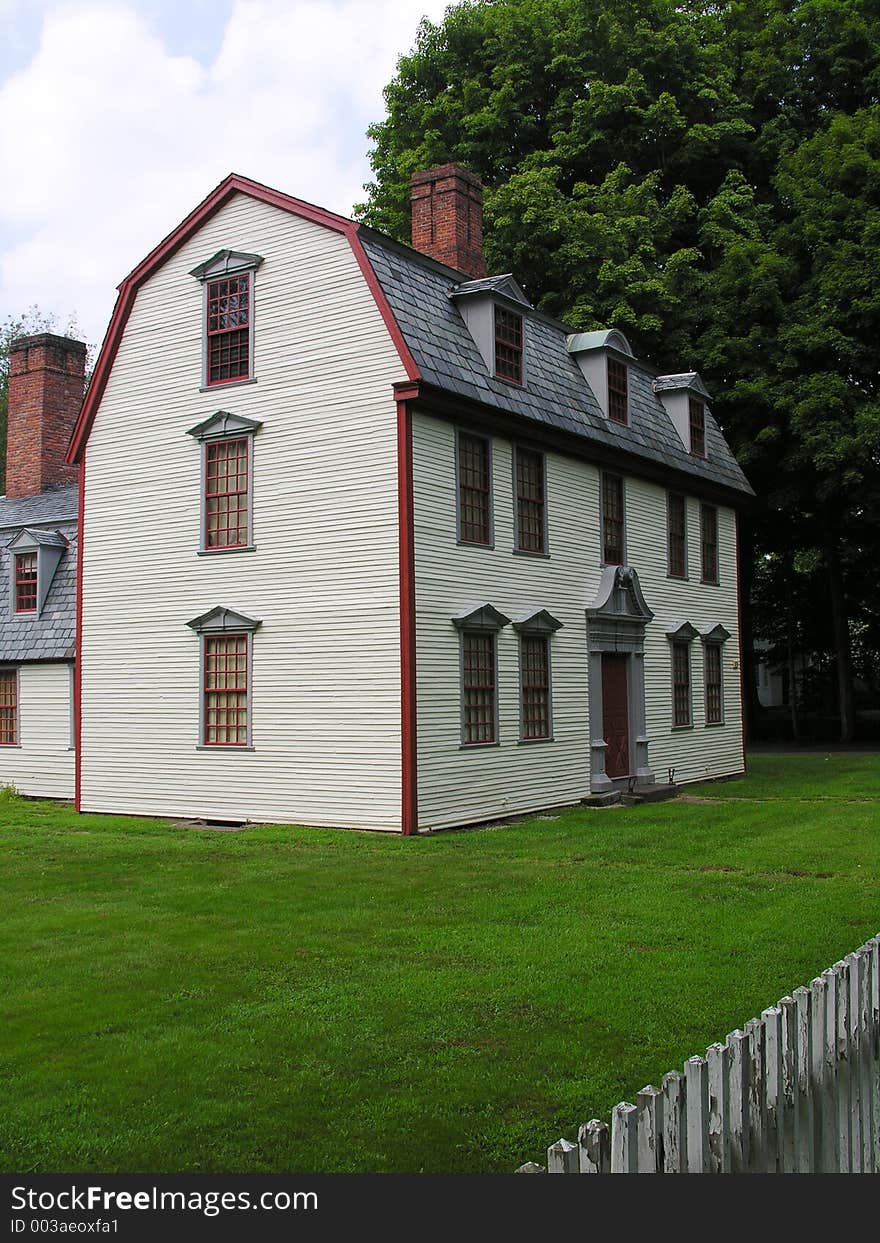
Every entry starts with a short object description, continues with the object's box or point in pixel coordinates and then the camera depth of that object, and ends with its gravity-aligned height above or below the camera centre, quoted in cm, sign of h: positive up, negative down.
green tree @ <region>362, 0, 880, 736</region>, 3081 +1372
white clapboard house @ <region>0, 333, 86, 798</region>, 2186 +142
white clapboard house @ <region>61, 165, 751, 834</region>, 1653 +247
